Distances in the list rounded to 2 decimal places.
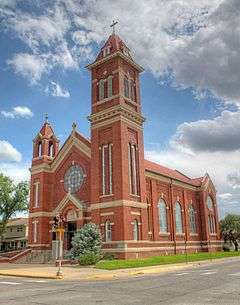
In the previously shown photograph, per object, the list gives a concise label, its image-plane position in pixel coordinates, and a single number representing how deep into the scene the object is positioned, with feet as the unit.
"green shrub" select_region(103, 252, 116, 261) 80.56
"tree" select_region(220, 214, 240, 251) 164.66
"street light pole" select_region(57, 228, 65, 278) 52.84
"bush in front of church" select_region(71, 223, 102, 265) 77.44
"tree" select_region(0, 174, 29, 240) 136.43
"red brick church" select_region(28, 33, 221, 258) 85.45
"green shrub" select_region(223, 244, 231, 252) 143.69
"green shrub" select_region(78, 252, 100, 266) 70.49
